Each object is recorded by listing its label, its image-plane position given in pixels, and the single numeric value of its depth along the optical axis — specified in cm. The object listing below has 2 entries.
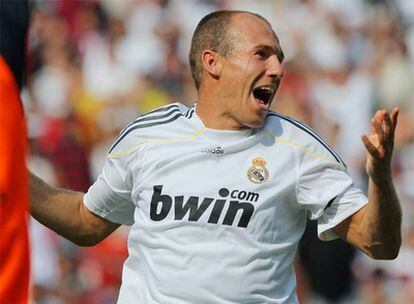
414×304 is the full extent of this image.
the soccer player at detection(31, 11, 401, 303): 951
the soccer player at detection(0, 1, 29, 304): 593
